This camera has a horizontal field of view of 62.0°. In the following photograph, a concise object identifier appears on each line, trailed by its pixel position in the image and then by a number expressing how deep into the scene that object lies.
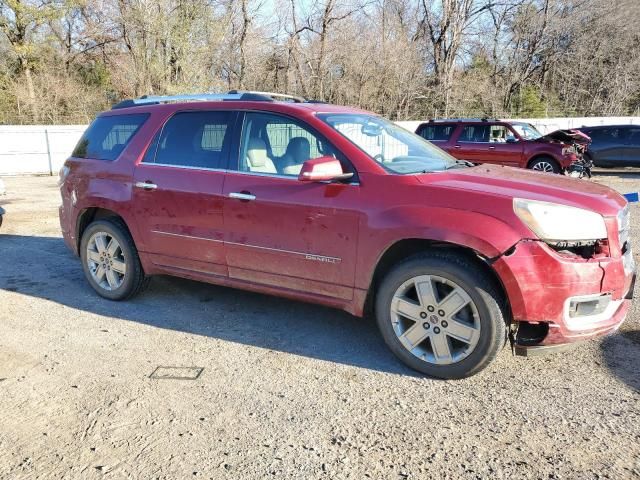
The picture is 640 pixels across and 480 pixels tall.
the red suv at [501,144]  13.84
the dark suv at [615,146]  16.44
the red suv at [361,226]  3.16
